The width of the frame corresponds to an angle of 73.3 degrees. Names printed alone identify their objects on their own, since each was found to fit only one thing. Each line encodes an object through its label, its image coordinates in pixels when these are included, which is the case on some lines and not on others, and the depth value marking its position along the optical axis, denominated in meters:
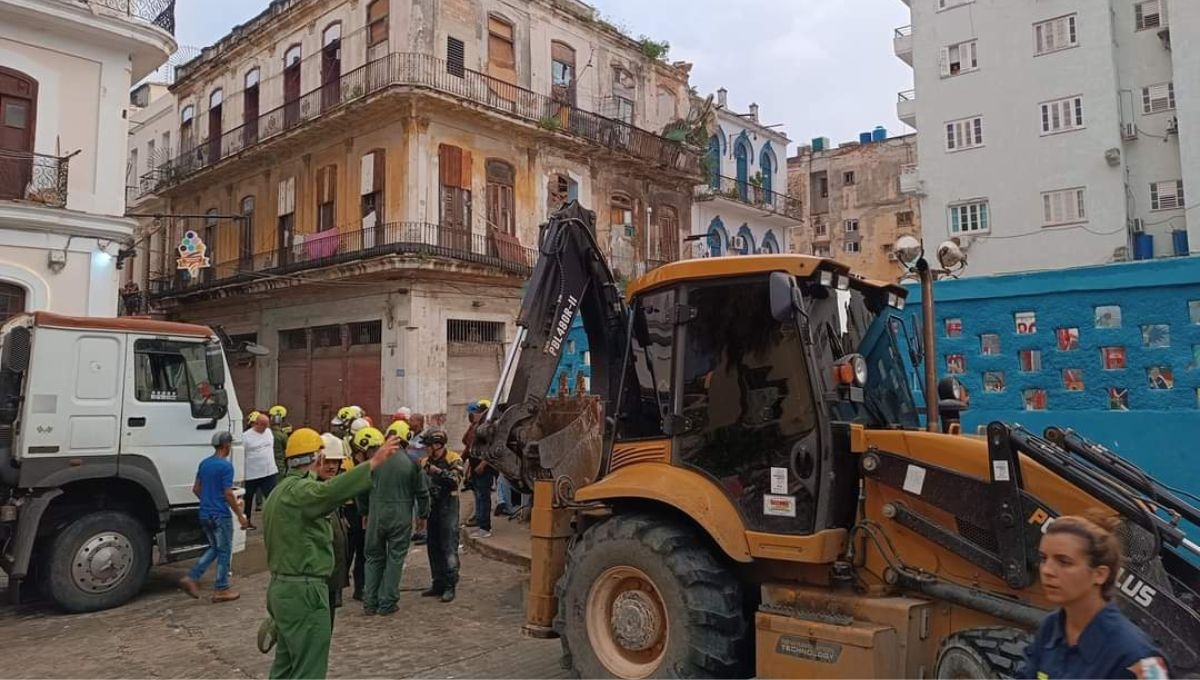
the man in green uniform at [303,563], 4.33
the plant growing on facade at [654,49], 26.56
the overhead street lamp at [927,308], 4.75
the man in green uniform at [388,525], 7.59
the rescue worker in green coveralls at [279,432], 12.69
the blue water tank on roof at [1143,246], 21.80
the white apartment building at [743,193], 28.80
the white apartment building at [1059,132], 21.75
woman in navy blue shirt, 2.38
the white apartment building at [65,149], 13.69
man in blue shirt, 8.04
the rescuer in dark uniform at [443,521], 8.15
